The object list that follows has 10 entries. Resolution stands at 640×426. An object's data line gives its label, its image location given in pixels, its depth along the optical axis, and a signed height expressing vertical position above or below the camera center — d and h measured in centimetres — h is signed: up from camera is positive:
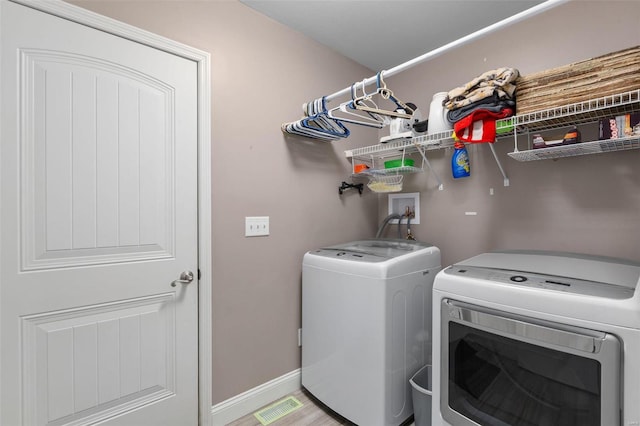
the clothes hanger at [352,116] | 155 +57
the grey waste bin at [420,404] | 150 -98
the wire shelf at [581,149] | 132 +29
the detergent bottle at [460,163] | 191 +31
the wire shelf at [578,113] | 121 +45
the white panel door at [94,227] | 119 -6
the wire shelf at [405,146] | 178 +44
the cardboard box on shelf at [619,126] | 124 +36
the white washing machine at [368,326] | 154 -63
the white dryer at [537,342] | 91 -45
